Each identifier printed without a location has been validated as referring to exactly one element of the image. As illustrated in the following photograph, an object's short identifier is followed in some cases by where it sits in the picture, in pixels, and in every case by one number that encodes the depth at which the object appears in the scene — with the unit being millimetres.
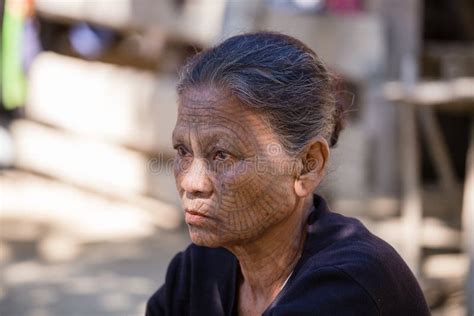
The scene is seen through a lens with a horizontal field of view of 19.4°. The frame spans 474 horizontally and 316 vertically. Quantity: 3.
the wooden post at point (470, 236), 5748
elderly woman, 2909
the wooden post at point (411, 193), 7883
